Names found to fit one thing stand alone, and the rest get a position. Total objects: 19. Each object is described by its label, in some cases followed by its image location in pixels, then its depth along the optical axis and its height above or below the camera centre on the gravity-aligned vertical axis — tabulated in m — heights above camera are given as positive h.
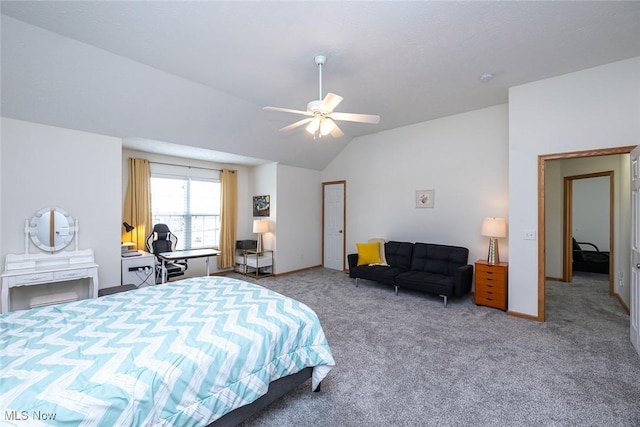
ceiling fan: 2.58 +1.01
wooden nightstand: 3.76 -0.98
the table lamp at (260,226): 5.83 -0.25
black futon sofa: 4.02 -0.93
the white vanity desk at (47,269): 2.94 -0.65
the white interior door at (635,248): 2.64 -0.33
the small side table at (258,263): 5.74 -1.03
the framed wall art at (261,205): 6.16 +0.22
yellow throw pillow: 5.26 -0.74
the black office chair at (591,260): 5.62 -0.93
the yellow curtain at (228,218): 6.07 -0.08
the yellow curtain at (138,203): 4.82 +0.19
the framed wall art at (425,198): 5.08 +0.33
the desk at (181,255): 4.30 -0.67
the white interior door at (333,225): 6.49 -0.25
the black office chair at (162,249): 4.47 -0.60
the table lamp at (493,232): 3.96 -0.24
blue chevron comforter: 1.15 -0.74
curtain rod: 5.21 +0.99
